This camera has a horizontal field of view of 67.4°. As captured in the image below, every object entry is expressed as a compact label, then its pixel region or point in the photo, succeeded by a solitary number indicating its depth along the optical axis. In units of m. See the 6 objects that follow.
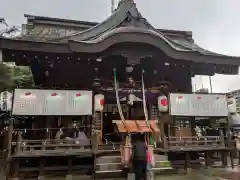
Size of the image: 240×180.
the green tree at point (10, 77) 7.03
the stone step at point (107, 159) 7.29
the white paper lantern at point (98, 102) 8.23
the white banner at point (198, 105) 8.35
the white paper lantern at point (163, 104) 8.57
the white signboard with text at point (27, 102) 7.15
